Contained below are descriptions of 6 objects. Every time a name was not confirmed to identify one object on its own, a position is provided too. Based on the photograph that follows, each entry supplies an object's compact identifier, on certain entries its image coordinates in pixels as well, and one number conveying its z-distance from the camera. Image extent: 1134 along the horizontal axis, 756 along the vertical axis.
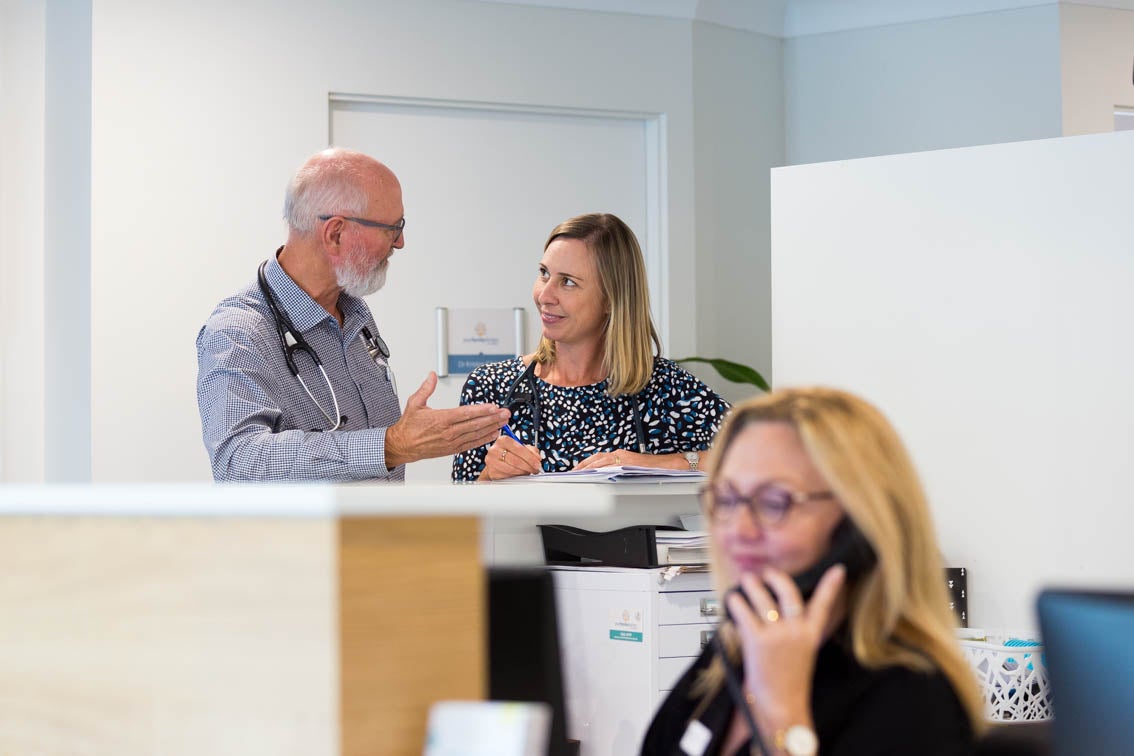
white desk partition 5.00
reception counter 2.57
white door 5.88
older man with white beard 4.67
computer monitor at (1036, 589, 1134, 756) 2.55
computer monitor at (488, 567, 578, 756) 3.43
